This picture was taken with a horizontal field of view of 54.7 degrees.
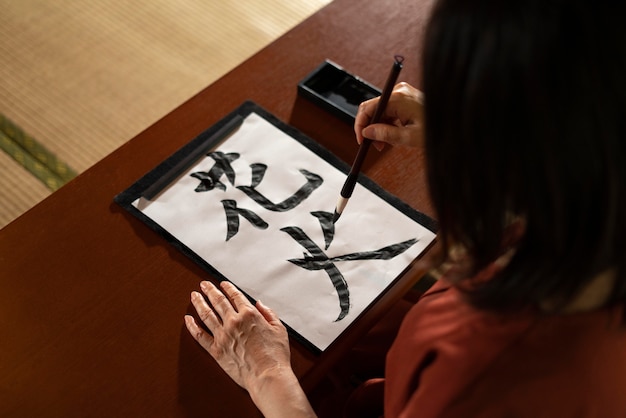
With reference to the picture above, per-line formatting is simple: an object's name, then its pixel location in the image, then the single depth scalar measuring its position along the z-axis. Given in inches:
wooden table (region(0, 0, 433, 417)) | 28.6
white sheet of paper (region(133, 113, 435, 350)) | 32.0
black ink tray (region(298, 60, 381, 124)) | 38.7
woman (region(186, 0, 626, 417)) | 16.8
